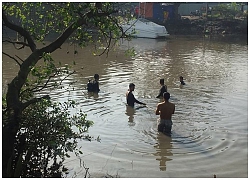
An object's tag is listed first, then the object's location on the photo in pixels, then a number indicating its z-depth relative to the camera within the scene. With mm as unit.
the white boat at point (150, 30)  37659
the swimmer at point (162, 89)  12969
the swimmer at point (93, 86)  13651
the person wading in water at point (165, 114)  9031
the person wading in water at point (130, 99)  11922
